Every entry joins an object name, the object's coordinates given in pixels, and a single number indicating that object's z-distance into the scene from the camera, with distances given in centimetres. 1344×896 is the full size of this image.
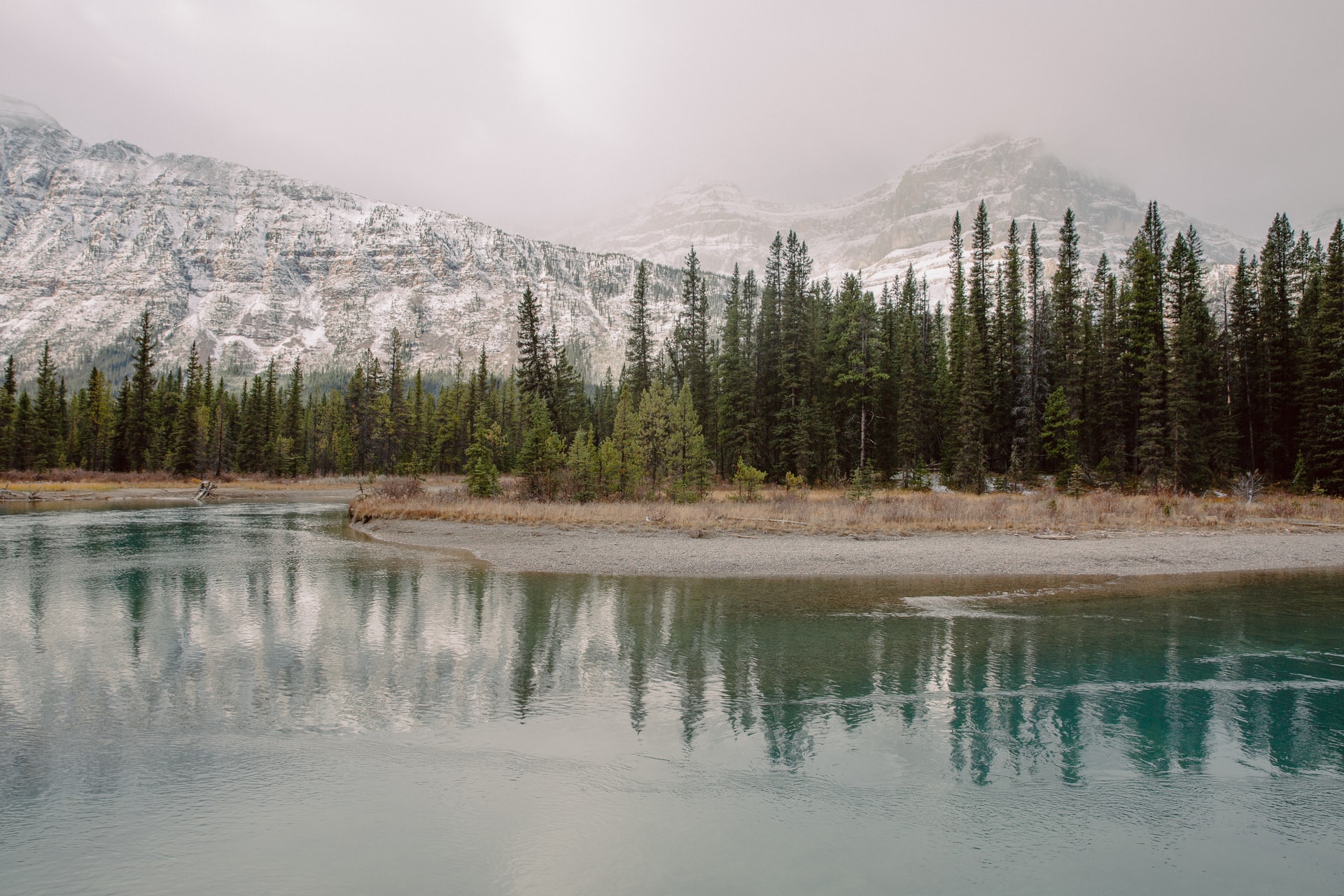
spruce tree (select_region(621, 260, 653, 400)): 6288
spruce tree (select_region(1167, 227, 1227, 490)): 4388
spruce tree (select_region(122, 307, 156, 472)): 8025
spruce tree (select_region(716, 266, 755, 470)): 5538
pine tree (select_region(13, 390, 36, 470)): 7231
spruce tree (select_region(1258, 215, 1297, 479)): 4894
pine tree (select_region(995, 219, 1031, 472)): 5319
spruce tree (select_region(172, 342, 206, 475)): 7744
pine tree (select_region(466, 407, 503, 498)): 4122
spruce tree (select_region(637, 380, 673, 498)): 4500
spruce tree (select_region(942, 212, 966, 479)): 5206
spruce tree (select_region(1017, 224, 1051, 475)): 5056
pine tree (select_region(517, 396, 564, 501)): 4066
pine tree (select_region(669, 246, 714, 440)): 6350
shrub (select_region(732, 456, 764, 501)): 3973
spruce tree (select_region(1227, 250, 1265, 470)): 5078
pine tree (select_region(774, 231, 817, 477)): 5141
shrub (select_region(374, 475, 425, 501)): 4303
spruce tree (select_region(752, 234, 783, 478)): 5666
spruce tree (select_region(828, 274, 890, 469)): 5388
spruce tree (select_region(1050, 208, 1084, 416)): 4846
